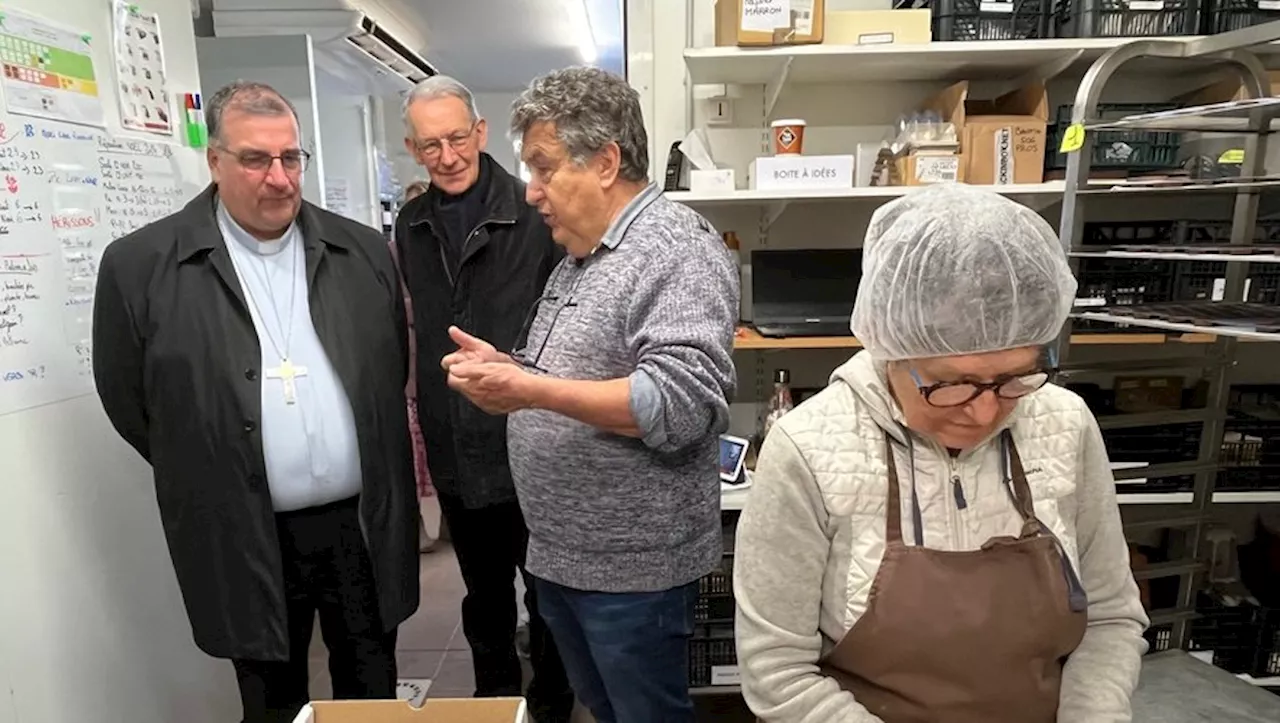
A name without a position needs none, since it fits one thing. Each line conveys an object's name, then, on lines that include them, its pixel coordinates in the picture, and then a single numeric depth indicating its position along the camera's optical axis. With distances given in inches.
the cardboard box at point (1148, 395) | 85.1
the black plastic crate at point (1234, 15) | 75.2
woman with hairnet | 34.3
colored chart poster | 58.1
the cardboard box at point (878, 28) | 75.2
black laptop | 84.7
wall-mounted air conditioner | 150.6
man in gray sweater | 45.7
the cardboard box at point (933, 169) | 77.1
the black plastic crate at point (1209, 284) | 78.3
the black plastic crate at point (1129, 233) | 83.0
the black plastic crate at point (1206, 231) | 79.3
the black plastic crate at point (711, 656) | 85.5
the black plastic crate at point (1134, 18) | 74.8
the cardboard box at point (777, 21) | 73.2
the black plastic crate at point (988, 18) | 76.3
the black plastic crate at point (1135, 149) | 78.4
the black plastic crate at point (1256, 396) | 87.0
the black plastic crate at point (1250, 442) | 81.0
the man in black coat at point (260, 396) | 58.2
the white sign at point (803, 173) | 77.0
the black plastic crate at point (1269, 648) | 80.4
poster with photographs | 70.6
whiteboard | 58.4
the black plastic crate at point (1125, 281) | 79.8
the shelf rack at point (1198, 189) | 61.9
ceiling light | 183.7
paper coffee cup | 77.7
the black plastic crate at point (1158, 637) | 80.3
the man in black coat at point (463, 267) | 71.5
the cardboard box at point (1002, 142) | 77.2
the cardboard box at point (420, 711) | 45.5
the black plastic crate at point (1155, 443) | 80.0
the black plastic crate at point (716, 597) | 84.6
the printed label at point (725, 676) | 86.3
